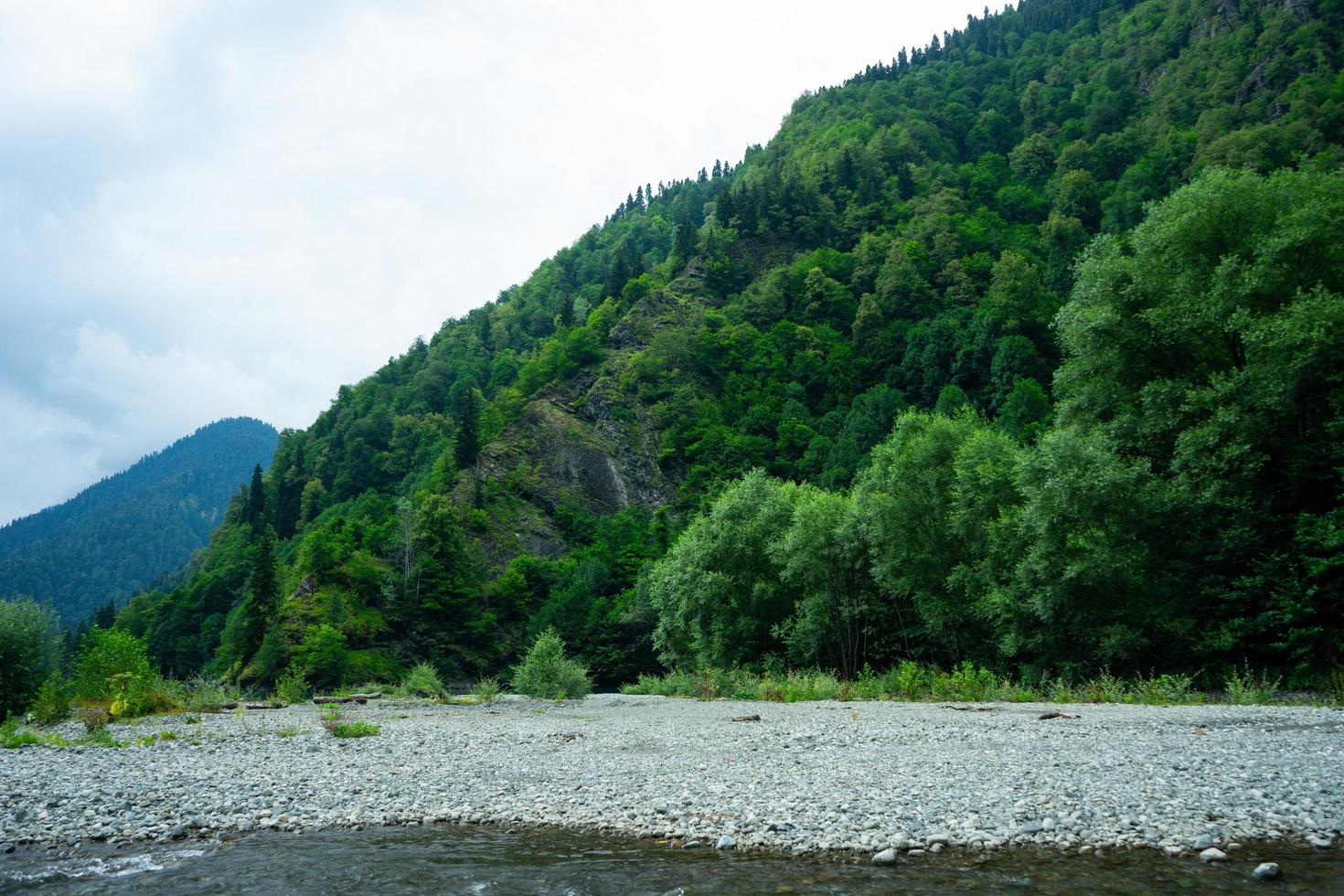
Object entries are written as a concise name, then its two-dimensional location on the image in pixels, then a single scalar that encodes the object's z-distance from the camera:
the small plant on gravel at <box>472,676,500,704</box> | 36.84
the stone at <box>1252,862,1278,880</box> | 6.29
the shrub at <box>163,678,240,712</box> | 28.47
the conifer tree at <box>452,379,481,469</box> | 92.62
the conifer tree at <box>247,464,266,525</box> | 122.81
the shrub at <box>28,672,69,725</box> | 21.53
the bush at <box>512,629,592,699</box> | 39.16
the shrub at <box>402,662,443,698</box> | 43.41
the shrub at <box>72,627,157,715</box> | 25.53
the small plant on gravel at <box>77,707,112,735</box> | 18.83
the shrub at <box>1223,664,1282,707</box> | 18.31
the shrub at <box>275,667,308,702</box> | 37.25
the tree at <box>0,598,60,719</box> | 22.22
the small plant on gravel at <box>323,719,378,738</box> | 18.56
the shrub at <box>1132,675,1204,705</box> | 19.23
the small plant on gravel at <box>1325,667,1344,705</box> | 17.46
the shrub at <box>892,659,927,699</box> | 26.72
